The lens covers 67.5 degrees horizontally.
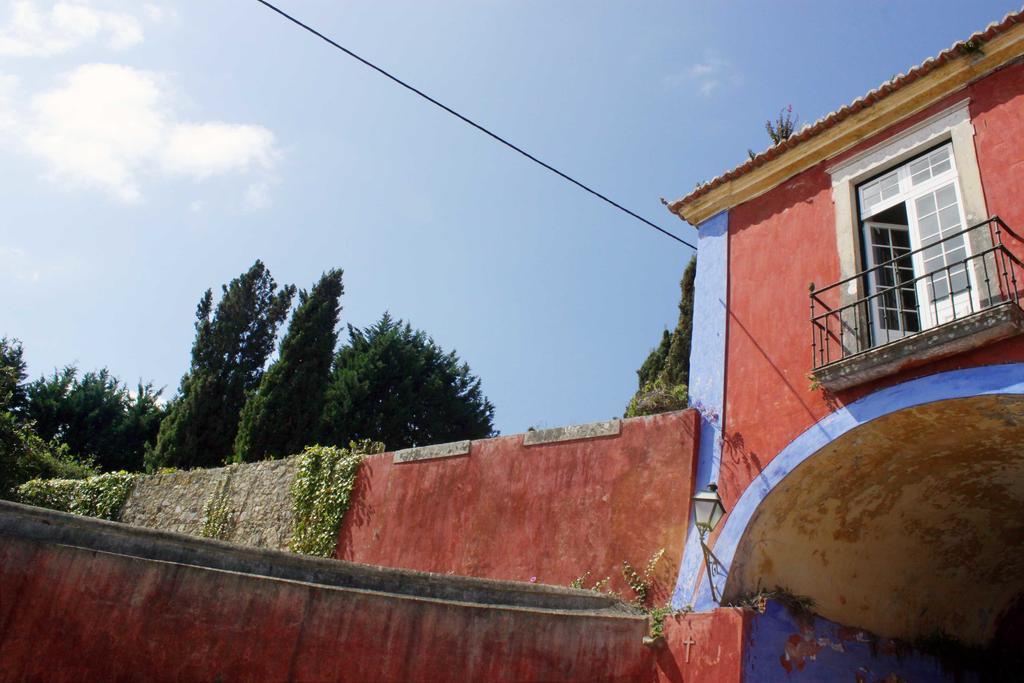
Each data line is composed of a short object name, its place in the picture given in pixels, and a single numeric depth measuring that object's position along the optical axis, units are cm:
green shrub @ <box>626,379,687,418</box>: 1419
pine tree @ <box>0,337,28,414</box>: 2862
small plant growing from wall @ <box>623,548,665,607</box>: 795
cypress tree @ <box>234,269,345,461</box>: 2305
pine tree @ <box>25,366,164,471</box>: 2936
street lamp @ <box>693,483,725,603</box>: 741
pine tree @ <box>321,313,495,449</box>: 2719
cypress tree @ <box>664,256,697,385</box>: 2041
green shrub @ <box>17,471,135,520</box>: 1596
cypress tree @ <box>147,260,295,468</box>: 2428
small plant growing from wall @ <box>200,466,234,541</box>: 1355
